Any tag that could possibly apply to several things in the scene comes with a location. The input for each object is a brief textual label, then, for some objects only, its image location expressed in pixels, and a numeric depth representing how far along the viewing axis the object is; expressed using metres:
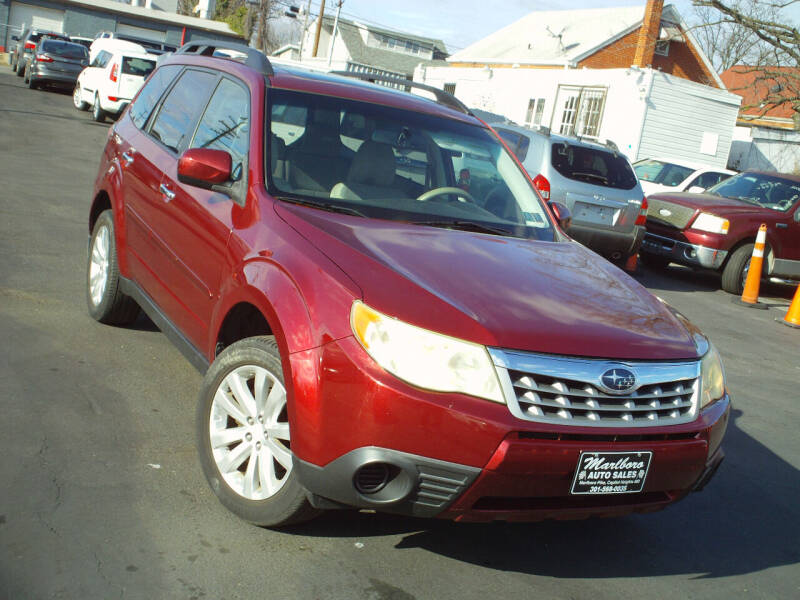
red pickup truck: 12.12
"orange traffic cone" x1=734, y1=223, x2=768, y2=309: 11.58
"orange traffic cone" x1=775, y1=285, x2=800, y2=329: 10.51
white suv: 20.95
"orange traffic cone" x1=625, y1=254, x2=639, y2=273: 12.70
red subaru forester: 3.00
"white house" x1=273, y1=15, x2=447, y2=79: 60.56
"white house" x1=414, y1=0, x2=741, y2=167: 27.44
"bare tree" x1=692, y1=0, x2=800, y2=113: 25.86
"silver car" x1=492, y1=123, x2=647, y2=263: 11.34
